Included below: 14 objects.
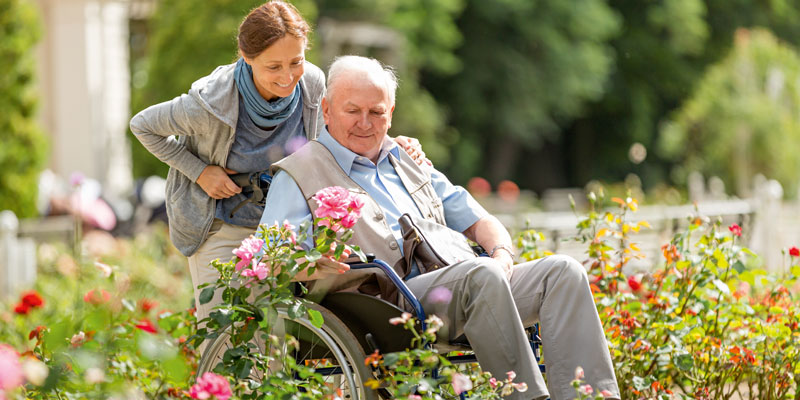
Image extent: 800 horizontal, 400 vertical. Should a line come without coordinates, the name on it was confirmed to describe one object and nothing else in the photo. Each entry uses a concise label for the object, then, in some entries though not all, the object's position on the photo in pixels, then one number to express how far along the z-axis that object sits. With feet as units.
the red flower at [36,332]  24.25
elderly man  19.97
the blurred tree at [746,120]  133.72
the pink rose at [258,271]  19.62
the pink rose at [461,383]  16.92
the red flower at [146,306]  28.78
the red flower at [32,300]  31.54
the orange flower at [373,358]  18.94
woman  22.94
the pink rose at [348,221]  19.75
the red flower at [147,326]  24.02
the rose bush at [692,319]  24.59
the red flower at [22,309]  31.38
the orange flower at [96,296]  23.30
